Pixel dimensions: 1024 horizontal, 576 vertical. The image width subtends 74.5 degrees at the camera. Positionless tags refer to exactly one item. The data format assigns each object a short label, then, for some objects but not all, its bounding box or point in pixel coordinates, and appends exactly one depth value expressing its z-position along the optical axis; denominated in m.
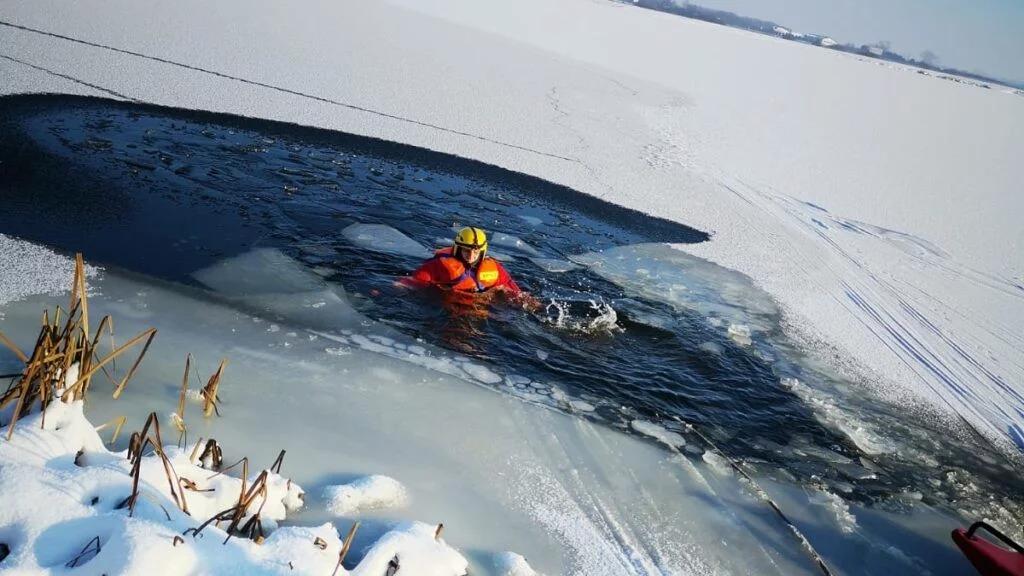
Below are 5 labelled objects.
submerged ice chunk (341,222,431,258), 5.54
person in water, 4.89
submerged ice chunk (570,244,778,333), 5.55
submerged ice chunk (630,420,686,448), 3.67
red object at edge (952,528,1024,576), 2.91
